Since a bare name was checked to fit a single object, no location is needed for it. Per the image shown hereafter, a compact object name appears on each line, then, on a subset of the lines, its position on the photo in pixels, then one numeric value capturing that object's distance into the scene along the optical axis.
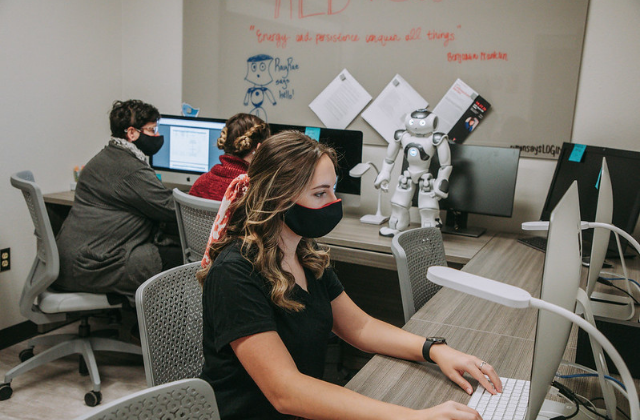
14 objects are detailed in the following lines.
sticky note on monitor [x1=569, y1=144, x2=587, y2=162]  2.22
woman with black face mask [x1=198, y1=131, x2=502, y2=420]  0.97
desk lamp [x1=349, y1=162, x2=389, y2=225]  2.52
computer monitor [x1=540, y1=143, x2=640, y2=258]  2.04
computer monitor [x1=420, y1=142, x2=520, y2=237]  2.35
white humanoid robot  2.29
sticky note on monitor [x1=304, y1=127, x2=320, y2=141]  2.70
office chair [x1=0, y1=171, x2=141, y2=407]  2.25
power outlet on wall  2.73
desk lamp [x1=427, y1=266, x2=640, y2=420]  0.65
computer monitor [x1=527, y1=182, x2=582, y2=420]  0.67
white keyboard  0.97
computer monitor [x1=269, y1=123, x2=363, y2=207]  2.61
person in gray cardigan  2.36
